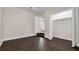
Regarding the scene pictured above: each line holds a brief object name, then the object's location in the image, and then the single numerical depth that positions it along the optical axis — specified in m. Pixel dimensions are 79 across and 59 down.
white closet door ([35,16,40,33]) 4.15
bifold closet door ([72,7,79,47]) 1.67
